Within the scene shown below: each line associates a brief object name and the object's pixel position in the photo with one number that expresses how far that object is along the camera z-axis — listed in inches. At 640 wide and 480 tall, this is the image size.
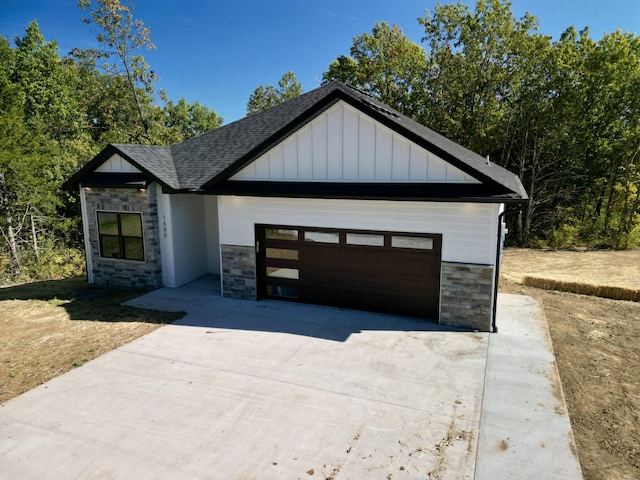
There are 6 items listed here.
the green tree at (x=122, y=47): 979.3
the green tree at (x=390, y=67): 1071.0
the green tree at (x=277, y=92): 1508.4
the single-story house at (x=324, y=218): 354.9
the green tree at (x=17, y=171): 729.0
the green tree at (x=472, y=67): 911.7
